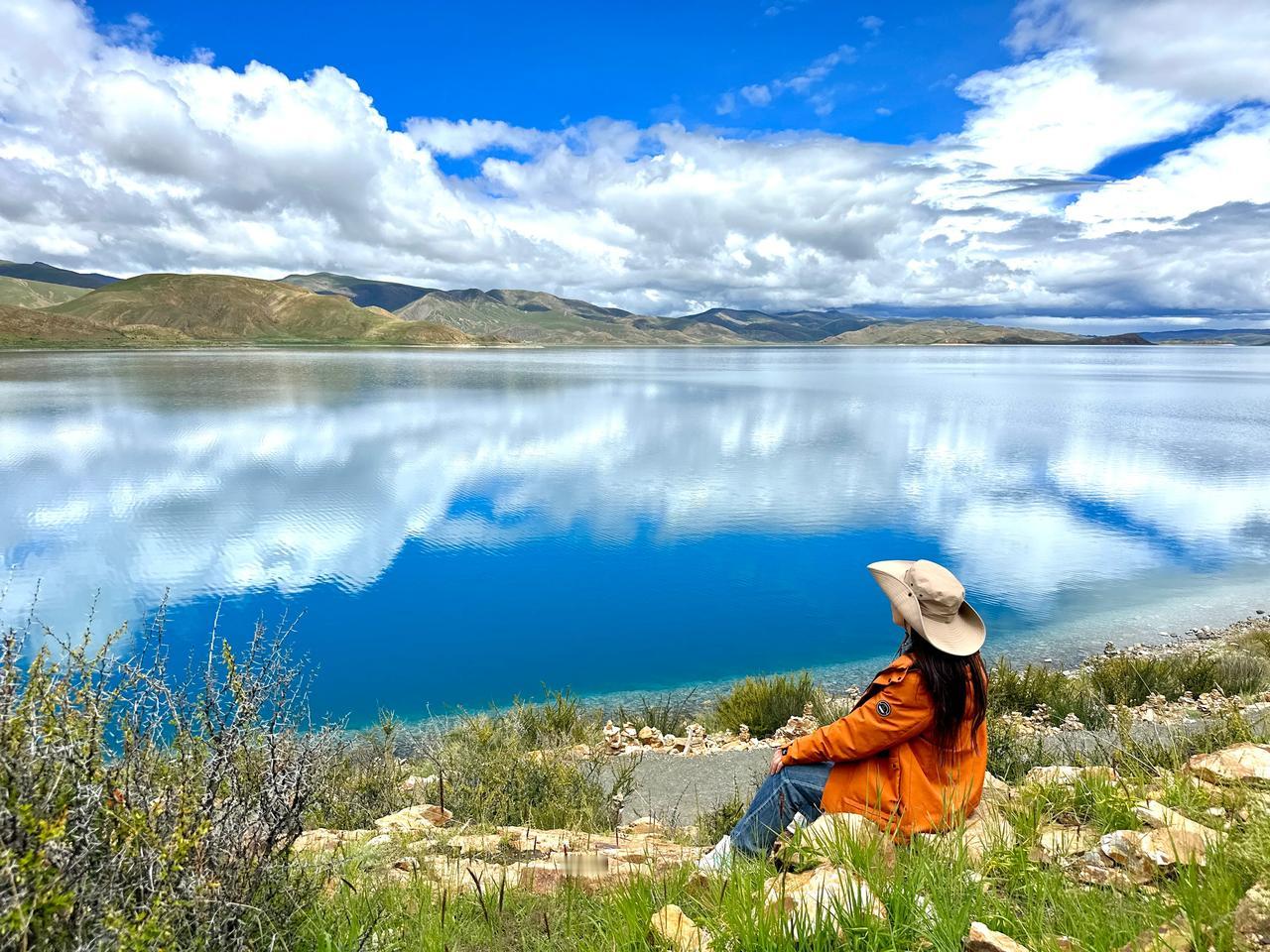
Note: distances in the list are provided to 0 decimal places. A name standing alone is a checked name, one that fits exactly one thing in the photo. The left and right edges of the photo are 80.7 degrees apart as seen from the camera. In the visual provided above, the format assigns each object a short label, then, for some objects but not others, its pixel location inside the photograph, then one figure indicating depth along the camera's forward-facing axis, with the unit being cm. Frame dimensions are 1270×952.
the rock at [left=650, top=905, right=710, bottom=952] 259
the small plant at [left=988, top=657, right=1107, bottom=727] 755
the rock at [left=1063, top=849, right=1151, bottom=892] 271
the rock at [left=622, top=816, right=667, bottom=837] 476
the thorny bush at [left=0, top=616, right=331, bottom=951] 206
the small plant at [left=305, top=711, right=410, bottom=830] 483
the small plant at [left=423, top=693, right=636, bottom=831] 493
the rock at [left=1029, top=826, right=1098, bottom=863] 308
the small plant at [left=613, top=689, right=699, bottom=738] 812
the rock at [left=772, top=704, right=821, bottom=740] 745
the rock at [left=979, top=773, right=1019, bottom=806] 395
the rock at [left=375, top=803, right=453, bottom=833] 436
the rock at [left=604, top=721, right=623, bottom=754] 707
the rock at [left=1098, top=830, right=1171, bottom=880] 276
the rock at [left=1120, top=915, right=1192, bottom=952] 219
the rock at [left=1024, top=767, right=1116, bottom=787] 382
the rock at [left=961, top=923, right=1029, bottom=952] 222
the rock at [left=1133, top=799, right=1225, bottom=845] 285
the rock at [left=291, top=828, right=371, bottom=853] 377
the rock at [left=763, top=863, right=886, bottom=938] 246
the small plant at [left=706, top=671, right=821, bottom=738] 796
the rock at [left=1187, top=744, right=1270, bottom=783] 369
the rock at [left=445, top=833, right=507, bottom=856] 395
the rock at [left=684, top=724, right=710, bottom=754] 715
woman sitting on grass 333
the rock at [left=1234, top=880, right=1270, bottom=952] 212
